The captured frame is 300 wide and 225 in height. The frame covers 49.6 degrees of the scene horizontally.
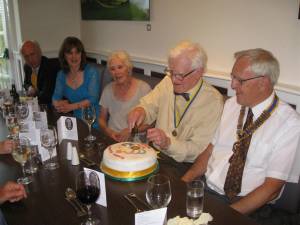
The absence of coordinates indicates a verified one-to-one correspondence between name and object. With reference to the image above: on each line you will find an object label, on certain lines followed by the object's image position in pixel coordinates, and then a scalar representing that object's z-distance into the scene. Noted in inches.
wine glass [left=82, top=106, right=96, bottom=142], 78.0
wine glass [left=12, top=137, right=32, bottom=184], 58.4
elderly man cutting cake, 78.6
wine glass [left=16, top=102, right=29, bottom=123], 84.1
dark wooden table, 45.9
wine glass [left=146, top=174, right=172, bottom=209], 45.1
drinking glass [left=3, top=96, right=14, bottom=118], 90.5
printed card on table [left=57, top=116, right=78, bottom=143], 75.4
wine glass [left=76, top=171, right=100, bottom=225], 44.9
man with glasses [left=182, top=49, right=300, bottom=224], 60.2
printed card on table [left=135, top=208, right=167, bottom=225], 40.9
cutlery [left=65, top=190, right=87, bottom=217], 47.3
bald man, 136.1
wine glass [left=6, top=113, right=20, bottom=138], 78.1
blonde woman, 102.2
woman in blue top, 121.0
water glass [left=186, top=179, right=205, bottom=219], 46.9
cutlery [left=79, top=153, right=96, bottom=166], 63.3
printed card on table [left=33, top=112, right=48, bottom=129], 78.8
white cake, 56.6
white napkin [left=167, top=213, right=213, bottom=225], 40.9
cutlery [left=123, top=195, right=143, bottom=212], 48.2
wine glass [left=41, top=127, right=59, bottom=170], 62.6
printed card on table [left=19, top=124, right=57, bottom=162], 68.1
